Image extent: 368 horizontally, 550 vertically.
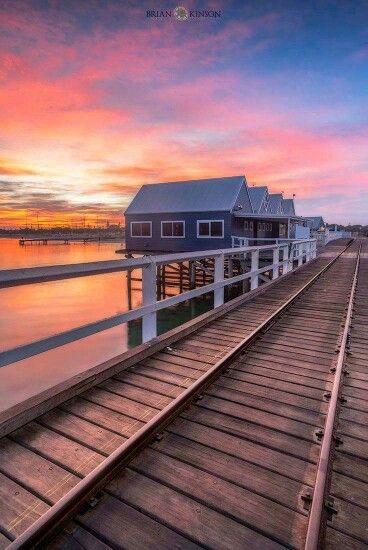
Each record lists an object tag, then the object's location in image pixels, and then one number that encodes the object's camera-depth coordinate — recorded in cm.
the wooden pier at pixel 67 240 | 14002
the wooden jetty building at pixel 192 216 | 2655
